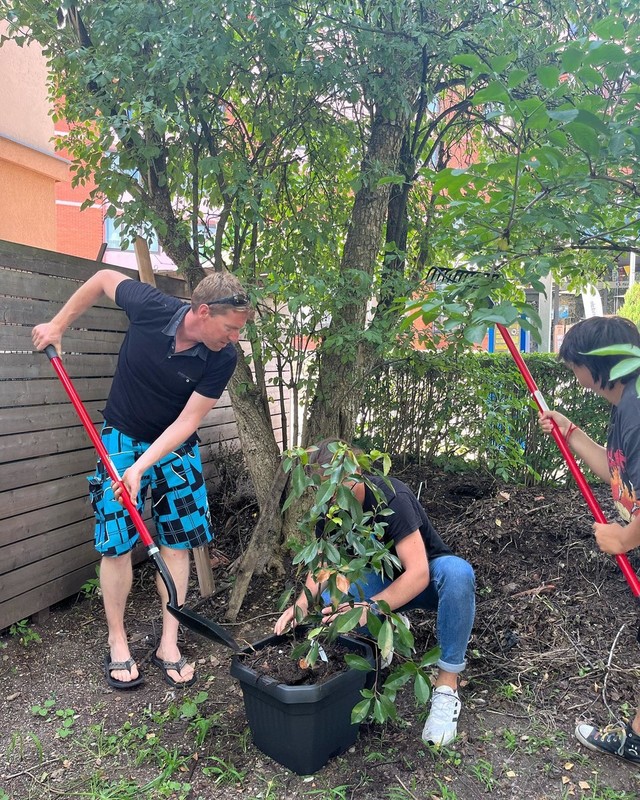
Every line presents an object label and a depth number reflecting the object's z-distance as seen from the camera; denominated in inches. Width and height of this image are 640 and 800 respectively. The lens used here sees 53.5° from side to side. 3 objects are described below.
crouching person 86.4
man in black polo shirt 101.6
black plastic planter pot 77.0
